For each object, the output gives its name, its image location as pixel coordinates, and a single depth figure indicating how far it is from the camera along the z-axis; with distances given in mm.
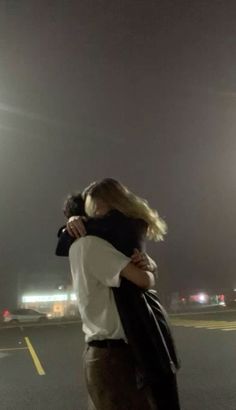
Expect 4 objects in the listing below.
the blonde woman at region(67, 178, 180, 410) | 1729
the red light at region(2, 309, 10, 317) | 35006
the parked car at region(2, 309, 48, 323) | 33625
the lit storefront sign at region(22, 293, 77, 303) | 52062
